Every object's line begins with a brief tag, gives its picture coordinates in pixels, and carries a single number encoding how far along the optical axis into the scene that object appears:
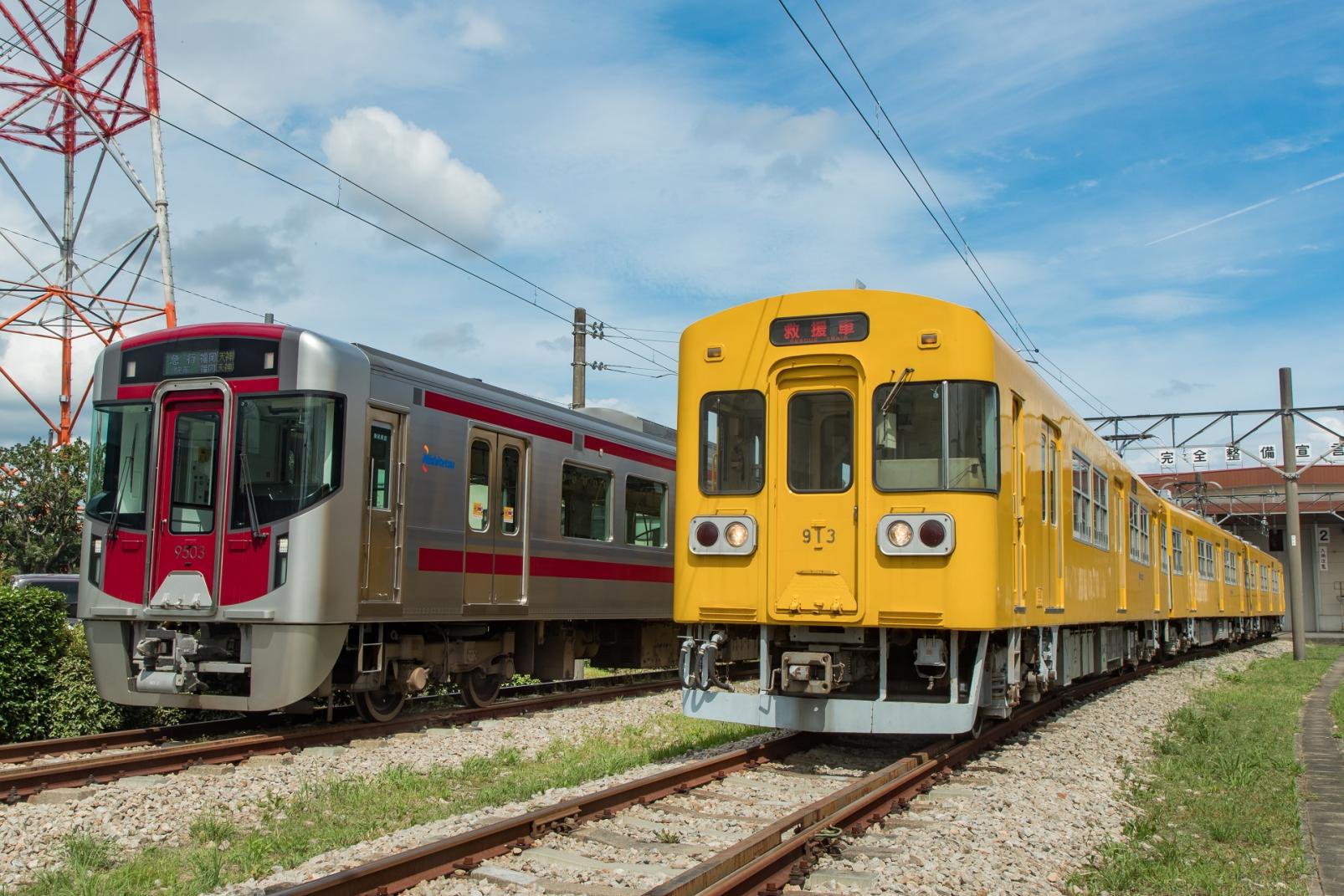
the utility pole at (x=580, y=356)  22.72
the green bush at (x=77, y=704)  9.77
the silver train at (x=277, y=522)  9.20
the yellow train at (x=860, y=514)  7.97
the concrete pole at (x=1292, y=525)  24.44
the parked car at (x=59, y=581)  16.39
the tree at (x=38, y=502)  18.41
